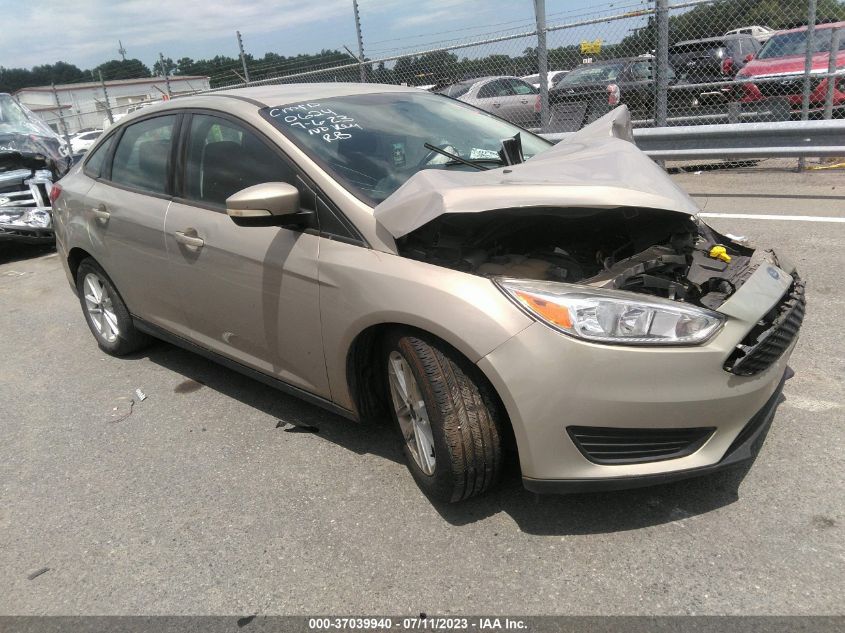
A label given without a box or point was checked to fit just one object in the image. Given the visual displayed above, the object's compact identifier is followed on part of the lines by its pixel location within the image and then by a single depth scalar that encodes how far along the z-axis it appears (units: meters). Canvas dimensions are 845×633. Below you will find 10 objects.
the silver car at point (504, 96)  11.74
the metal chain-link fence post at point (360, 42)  10.45
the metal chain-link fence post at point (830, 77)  8.76
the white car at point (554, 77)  10.12
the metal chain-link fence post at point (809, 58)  8.55
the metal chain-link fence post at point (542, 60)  8.48
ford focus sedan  2.29
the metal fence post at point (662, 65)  7.77
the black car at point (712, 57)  10.39
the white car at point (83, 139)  25.80
